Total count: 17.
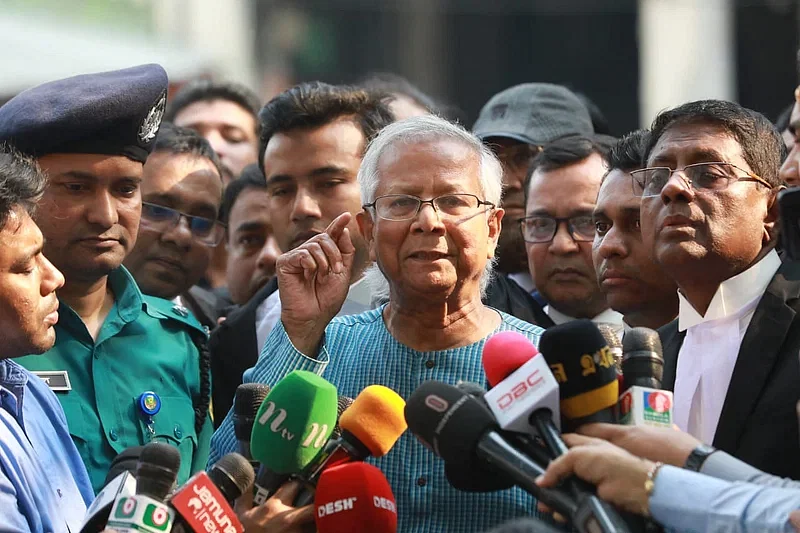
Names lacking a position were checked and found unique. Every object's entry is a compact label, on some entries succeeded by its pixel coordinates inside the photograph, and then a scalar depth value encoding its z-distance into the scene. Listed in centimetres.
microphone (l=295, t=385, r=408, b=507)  374
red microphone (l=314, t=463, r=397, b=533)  361
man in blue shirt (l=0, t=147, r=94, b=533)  397
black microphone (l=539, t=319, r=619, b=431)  339
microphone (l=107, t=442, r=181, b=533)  330
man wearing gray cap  604
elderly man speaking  438
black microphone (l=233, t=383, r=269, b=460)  390
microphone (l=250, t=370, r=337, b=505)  361
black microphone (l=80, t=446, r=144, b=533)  348
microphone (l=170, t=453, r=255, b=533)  337
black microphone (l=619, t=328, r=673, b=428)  352
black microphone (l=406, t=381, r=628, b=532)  323
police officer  477
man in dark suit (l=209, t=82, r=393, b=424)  565
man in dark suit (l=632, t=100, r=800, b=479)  411
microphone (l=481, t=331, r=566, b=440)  334
